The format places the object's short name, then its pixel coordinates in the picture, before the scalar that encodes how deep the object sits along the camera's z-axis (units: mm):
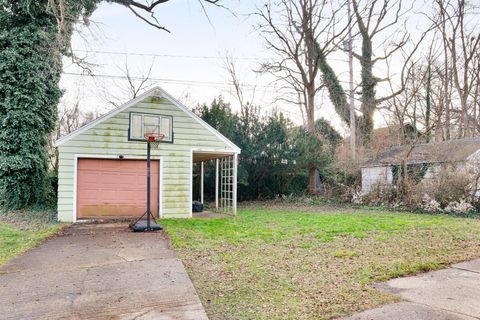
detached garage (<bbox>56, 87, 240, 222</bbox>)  9570
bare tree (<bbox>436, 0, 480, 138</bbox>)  18453
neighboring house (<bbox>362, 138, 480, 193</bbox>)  12820
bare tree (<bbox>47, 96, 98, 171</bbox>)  22781
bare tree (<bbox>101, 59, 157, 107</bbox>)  22609
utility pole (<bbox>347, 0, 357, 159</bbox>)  17938
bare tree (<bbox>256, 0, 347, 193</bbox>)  18844
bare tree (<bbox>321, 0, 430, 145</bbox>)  18506
